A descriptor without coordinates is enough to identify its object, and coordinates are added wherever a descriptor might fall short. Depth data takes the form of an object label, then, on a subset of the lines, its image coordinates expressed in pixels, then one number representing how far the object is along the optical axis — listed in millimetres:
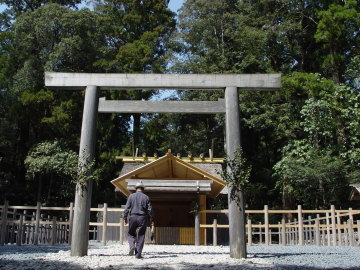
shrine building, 14812
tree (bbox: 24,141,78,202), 22500
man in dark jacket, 7570
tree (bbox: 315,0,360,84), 22062
